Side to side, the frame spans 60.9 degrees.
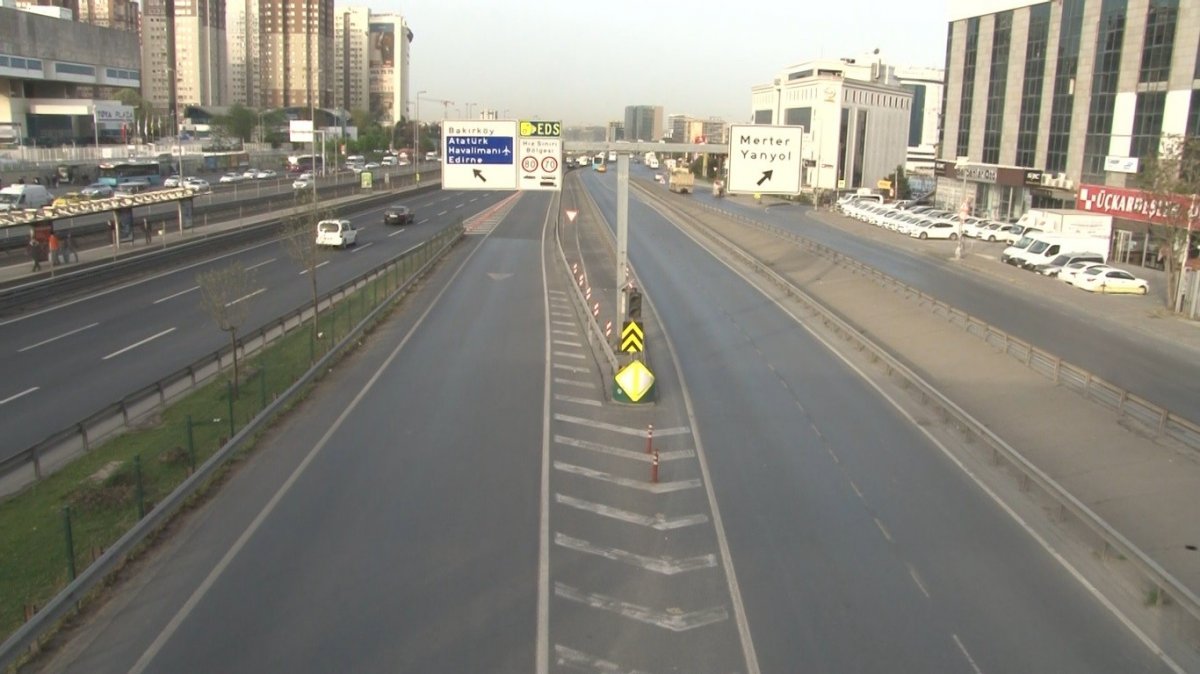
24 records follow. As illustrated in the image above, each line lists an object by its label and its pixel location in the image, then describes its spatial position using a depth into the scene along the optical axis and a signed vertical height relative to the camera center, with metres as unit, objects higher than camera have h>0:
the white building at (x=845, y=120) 121.31 +5.31
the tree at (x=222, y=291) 23.47 -3.47
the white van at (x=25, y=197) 55.97 -3.56
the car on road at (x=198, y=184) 72.14 -3.34
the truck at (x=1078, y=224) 53.75 -2.75
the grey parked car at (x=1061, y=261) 49.16 -4.32
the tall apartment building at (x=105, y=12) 181.88 +21.81
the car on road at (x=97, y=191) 62.81 -3.57
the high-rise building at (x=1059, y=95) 58.66 +4.98
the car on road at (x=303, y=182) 81.91 -3.32
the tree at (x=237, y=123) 146.56 +2.58
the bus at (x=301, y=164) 118.23 -2.50
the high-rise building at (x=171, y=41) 195.12 +18.75
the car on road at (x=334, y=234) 53.06 -4.64
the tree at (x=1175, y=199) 38.47 -0.91
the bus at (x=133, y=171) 85.49 -2.90
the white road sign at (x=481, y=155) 30.67 -0.16
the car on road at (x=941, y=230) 69.25 -4.23
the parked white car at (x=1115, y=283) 44.16 -4.68
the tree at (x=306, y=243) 31.72 -3.14
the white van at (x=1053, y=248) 51.53 -3.87
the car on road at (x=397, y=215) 68.56 -4.58
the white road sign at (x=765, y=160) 30.95 +0.02
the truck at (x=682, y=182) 108.88 -2.59
